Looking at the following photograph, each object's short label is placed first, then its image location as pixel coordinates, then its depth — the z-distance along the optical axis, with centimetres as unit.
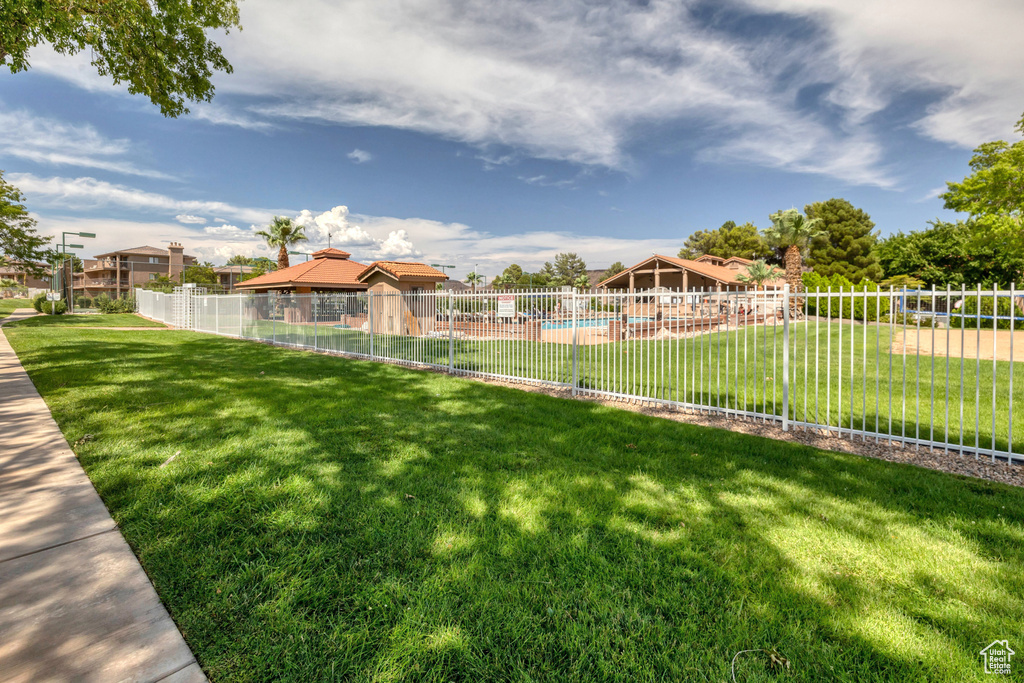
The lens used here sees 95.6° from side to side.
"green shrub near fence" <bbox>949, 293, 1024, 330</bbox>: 2123
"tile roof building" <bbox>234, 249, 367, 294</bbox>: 2777
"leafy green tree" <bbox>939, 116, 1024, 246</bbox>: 1822
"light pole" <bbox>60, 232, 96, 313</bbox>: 3210
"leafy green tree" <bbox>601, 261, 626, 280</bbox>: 8281
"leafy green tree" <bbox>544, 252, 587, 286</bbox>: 8840
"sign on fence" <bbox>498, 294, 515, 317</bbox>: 953
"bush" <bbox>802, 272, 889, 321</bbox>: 2197
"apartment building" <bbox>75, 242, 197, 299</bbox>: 7456
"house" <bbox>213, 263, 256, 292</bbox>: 7675
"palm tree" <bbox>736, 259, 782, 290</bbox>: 3776
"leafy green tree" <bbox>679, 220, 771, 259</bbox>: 6150
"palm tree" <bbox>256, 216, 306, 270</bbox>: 3734
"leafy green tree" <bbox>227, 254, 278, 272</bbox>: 6950
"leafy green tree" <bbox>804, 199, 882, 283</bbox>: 4869
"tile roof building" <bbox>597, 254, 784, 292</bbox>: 3256
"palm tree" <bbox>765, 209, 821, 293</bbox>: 3681
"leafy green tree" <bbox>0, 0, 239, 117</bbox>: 697
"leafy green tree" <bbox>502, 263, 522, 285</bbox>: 7981
